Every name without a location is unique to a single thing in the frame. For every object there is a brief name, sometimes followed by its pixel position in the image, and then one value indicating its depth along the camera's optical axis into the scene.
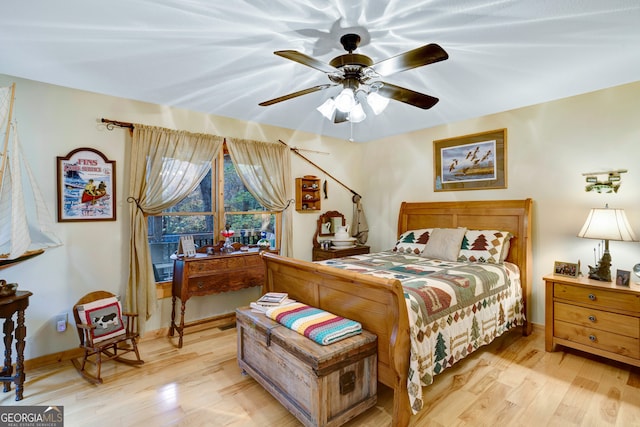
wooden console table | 3.12
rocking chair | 2.52
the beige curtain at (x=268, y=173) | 3.82
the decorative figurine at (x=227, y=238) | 3.58
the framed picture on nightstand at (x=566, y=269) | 2.88
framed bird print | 3.63
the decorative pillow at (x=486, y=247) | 3.24
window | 3.43
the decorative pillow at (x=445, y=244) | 3.41
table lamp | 2.60
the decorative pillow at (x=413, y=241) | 3.82
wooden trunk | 1.77
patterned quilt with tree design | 2.00
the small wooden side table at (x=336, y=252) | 4.24
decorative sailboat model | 1.99
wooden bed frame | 1.84
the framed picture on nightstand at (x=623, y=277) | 2.56
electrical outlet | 2.77
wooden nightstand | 2.47
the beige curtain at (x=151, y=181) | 3.09
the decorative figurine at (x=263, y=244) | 3.83
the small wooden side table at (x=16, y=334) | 2.19
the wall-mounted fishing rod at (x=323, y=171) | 4.32
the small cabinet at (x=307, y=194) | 4.39
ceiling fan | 1.79
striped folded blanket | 1.94
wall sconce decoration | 2.84
